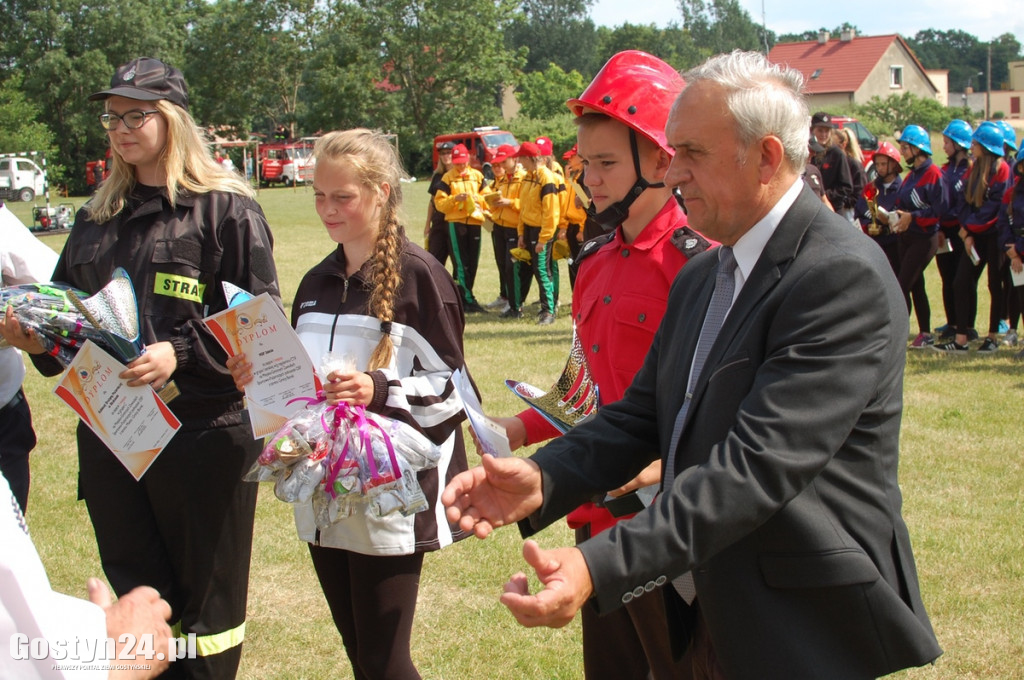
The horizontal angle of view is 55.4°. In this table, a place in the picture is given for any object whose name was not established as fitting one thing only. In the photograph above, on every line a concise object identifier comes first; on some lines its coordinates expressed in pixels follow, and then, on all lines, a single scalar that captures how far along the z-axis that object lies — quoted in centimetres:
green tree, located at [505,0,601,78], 10125
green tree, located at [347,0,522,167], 5409
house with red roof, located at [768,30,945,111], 6172
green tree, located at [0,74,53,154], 4366
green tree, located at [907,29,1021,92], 12256
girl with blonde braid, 296
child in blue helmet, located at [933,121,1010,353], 941
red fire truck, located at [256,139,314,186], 4469
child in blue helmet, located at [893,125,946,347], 975
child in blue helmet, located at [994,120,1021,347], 972
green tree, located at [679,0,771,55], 11694
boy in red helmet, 259
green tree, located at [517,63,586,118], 5797
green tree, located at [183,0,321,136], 5847
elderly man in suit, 169
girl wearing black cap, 321
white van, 3519
